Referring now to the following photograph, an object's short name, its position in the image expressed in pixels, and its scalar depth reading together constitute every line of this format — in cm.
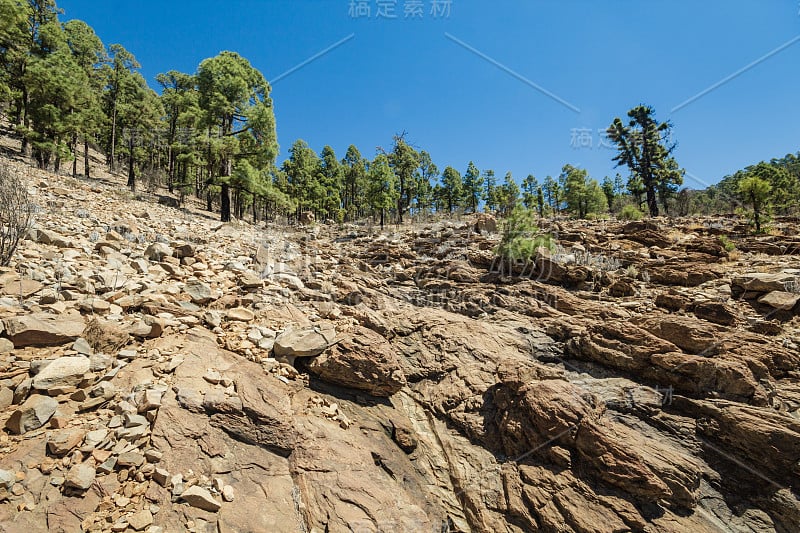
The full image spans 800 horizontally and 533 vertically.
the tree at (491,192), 5294
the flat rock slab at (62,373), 342
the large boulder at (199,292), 609
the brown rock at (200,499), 307
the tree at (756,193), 1550
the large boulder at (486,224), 2019
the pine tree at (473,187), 5044
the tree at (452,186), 5062
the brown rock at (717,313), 724
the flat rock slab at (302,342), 557
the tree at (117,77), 2502
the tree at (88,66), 2269
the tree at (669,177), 3272
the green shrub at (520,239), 1198
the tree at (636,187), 3412
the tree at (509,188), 5069
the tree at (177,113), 1689
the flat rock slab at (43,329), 385
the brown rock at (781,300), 710
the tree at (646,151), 3209
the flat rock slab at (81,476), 277
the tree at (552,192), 5282
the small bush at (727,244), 1193
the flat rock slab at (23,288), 450
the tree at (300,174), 3509
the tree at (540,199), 5199
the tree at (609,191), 4791
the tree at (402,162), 3512
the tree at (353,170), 4370
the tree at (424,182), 4512
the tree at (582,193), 3934
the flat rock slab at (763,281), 772
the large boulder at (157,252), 714
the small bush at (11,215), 524
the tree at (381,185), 2989
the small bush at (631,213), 2698
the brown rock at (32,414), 306
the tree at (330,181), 3750
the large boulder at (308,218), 2830
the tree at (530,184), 5279
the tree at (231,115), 1667
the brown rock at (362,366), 559
